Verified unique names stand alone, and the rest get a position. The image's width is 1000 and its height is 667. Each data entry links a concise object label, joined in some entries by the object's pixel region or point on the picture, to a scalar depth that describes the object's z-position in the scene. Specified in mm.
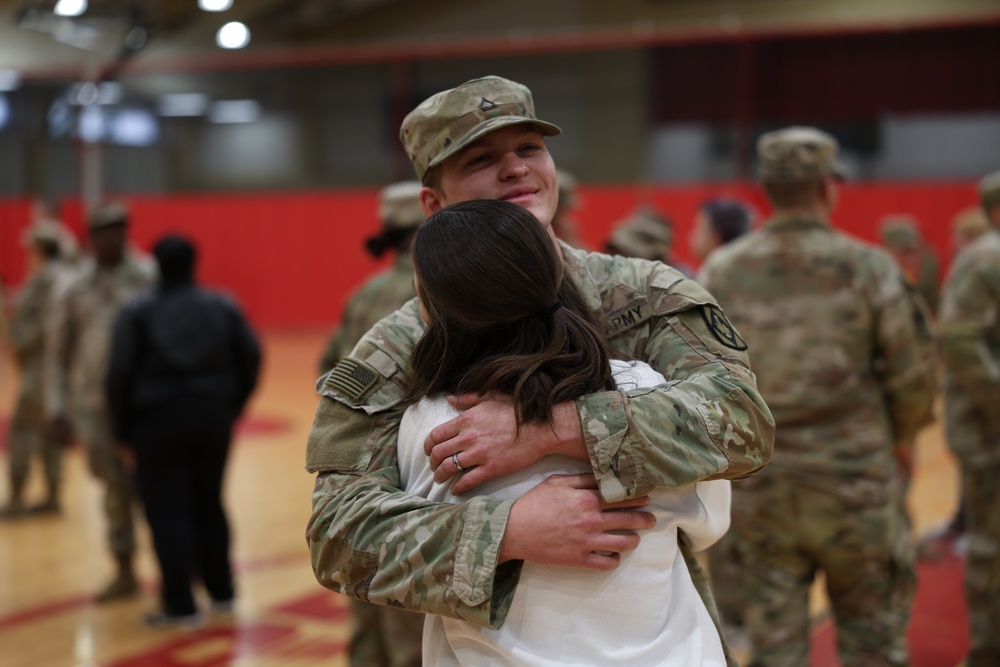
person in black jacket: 4227
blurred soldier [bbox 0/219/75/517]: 6258
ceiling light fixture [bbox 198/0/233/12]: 9127
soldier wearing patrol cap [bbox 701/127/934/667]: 2748
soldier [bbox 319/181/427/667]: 3168
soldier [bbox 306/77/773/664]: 1290
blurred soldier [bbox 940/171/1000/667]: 3340
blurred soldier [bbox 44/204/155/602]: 4797
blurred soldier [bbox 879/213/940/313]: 6364
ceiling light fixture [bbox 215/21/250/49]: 15188
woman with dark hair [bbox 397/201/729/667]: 1314
